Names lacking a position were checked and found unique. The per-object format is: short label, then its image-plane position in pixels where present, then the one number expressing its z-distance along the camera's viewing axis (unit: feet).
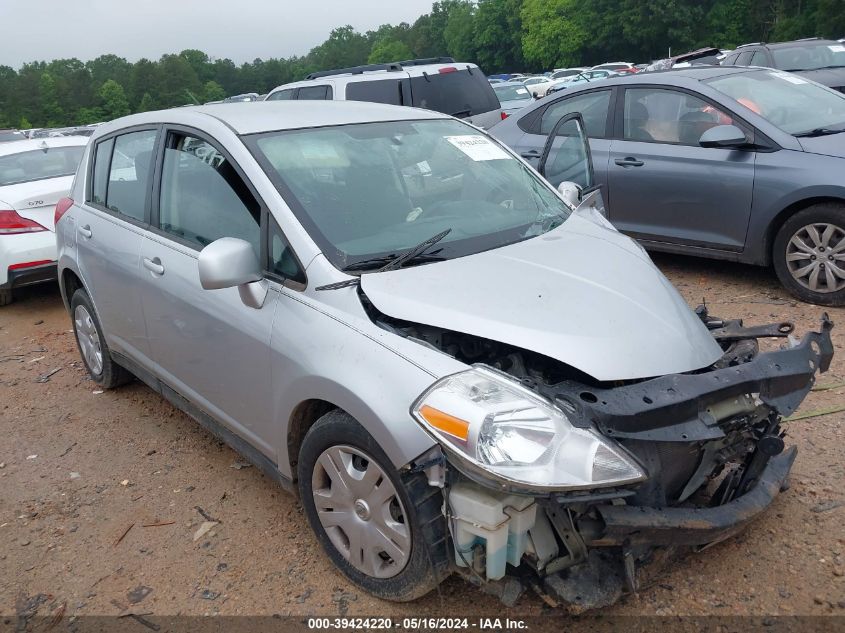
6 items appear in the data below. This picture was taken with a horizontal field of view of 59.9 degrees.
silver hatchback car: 7.20
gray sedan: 16.57
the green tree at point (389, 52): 353.72
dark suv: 36.76
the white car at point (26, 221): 22.15
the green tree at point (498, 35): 271.33
